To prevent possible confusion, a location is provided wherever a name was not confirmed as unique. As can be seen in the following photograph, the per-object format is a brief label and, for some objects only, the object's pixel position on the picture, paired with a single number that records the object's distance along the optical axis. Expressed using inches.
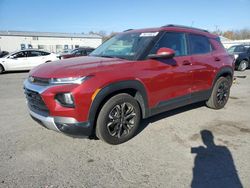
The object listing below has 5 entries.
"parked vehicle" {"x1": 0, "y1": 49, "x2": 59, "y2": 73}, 440.3
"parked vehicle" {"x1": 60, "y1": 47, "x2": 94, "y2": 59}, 534.6
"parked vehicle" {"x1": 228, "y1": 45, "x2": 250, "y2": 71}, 451.7
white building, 1418.8
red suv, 102.6
